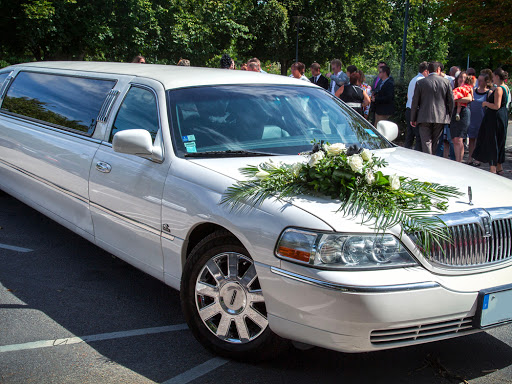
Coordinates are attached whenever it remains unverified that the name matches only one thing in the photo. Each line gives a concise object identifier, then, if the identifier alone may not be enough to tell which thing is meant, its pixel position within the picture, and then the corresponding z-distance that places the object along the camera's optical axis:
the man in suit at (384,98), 11.79
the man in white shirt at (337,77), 11.45
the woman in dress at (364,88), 11.72
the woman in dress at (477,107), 11.66
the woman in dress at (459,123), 11.30
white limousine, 3.00
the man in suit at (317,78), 12.21
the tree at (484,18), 12.64
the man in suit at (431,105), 9.77
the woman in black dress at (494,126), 10.27
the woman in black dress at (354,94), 11.18
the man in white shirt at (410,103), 11.35
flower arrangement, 3.07
